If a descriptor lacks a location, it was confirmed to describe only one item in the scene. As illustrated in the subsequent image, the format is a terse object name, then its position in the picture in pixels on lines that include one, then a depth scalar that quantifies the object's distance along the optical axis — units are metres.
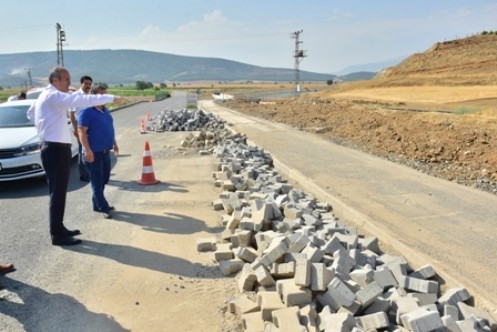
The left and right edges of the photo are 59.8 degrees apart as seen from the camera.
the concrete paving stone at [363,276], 3.78
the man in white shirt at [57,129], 4.93
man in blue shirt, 6.30
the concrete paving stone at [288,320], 3.21
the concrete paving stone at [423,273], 4.08
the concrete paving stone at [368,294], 3.49
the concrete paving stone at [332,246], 4.38
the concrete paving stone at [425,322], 3.10
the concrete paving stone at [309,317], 3.28
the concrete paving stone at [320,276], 3.60
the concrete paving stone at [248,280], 4.14
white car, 8.03
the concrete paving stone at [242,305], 3.71
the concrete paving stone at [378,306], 3.50
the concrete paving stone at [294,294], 3.55
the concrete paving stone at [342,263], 3.90
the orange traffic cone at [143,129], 17.90
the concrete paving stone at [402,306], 3.37
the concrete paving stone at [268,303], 3.53
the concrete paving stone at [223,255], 4.91
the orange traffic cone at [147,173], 8.63
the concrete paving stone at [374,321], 3.23
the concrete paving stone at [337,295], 3.47
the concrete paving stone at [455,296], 3.64
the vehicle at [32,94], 16.55
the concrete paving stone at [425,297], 3.62
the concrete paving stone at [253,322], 3.46
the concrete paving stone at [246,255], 4.78
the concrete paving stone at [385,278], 3.86
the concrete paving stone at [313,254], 4.04
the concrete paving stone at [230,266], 4.64
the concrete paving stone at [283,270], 3.92
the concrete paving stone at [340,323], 3.10
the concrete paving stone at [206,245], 5.26
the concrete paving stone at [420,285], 3.77
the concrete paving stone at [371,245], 4.68
